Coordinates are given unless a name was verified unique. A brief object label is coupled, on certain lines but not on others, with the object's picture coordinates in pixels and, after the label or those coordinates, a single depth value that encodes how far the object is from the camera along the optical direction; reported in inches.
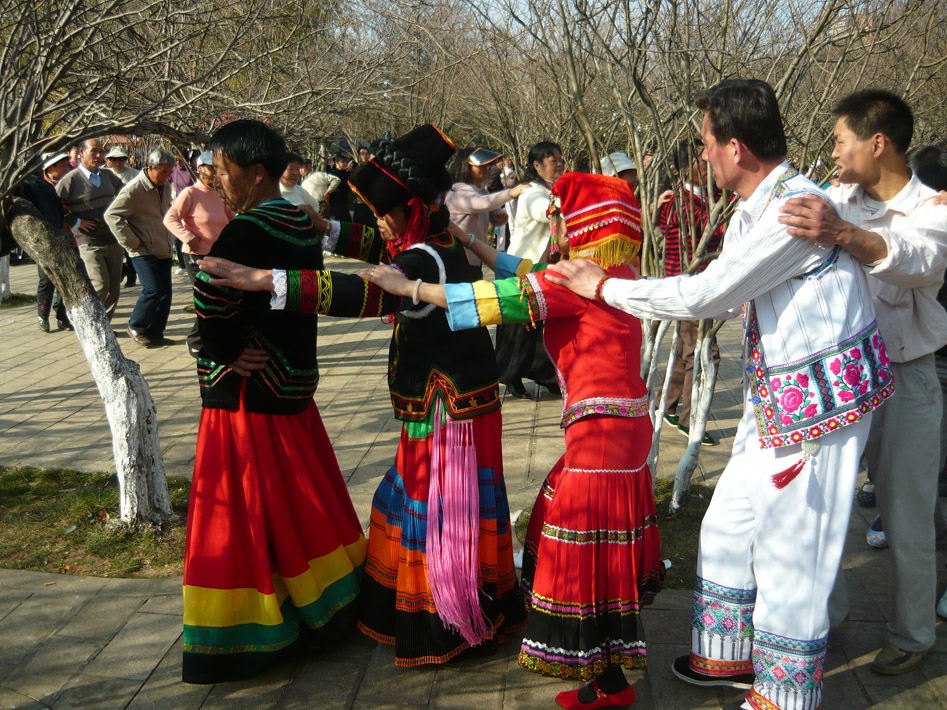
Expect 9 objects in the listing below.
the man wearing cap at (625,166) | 274.7
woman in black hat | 117.0
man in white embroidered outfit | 97.3
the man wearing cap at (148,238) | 319.9
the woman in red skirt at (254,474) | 116.0
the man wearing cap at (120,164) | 400.5
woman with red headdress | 109.1
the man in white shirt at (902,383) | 119.2
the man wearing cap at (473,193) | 262.7
